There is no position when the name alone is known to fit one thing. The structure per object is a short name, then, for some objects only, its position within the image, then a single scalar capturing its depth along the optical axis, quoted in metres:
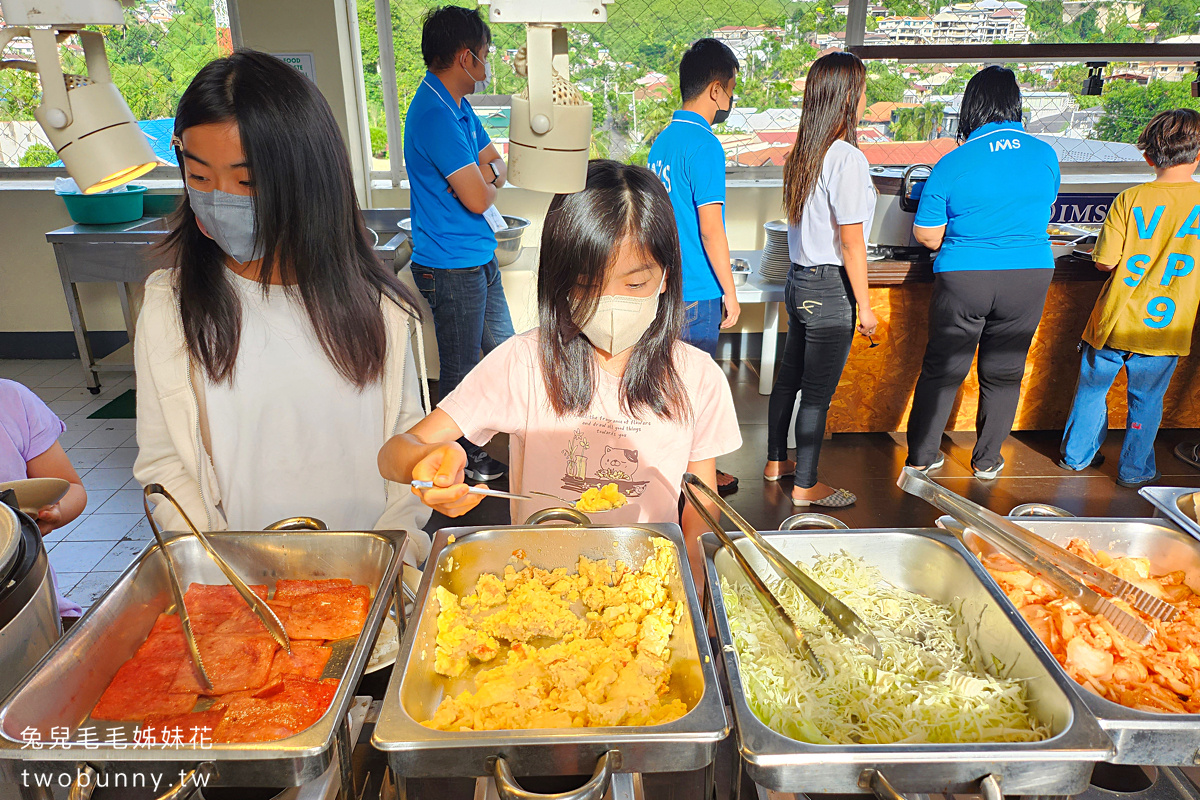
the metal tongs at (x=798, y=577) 1.05
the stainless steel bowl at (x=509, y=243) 3.68
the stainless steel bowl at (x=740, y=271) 4.14
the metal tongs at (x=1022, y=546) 1.12
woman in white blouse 2.70
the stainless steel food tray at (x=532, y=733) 0.81
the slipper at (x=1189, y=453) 3.56
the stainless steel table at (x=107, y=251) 4.15
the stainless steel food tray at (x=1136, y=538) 1.32
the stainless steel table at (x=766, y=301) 4.01
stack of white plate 4.12
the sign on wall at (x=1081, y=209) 4.12
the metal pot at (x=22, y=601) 0.94
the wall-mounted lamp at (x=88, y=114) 0.82
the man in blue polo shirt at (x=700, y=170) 2.72
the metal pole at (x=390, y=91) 4.83
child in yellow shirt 2.95
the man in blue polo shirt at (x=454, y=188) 2.81
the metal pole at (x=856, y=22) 4.91
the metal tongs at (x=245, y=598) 0.99
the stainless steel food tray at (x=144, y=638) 0.77
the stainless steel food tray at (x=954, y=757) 0.82
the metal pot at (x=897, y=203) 3.72
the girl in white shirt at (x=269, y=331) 1.30
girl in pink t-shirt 1.39
